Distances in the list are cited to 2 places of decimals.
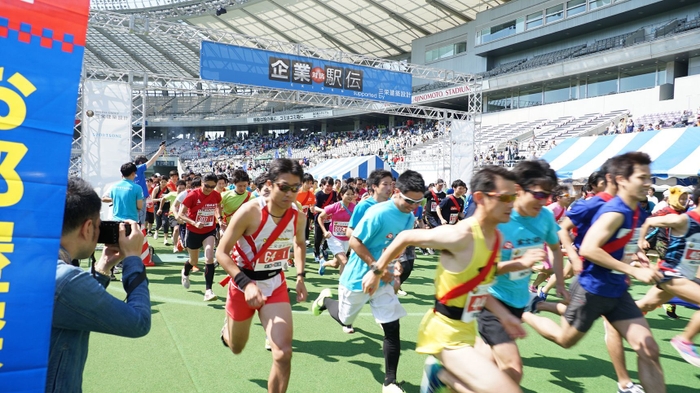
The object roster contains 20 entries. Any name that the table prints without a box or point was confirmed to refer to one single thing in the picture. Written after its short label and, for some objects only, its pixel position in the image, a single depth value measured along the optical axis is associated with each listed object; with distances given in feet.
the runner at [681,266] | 12.39
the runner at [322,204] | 36.09
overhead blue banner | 56.54
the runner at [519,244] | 10.90
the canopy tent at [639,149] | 41.55
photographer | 5.92
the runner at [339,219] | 26.18
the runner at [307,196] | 38.13
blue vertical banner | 5.00
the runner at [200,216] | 24.97
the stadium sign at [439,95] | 118.62
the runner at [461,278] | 9.29
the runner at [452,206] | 36.45
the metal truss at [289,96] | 52.81
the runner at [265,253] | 11.85
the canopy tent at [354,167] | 63.21
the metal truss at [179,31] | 52.28
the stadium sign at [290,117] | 164.45
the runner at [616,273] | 11.30
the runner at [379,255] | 13.25
